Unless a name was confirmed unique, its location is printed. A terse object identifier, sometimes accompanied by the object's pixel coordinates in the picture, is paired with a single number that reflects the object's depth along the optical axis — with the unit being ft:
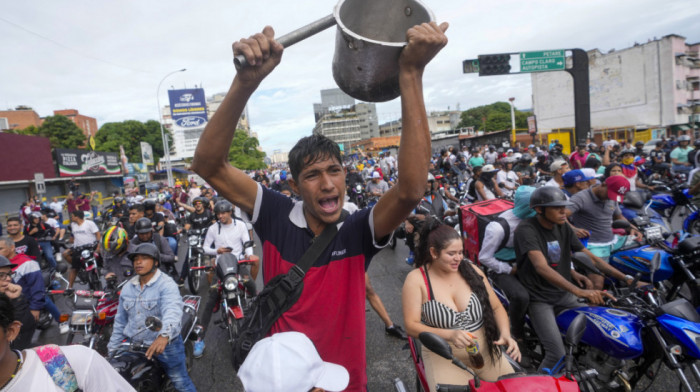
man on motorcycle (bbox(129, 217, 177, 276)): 18.29
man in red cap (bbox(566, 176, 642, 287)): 14.43
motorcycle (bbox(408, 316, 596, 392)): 6.30
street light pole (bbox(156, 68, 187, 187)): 98.09
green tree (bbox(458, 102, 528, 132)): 264.60
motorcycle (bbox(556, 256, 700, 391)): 8.52
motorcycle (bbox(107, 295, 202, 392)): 10.39
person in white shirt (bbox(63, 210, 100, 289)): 26.43
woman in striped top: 8.73
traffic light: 51.65
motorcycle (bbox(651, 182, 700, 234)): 26.76
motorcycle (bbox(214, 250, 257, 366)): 16.34
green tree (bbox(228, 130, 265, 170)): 165.37
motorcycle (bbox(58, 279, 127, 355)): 14.17
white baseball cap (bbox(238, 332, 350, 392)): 4.86
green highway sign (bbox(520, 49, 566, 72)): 51.72
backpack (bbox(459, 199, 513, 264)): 14.52
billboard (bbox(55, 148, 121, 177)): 101.77
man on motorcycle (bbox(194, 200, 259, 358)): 19.99
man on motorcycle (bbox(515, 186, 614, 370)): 10.73
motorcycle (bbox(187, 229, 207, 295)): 24.11
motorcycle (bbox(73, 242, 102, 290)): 24.73
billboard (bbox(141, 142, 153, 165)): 130.86
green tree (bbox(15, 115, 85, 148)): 156.15
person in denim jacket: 11.41
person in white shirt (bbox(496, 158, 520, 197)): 28.76
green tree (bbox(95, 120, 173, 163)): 190.60
